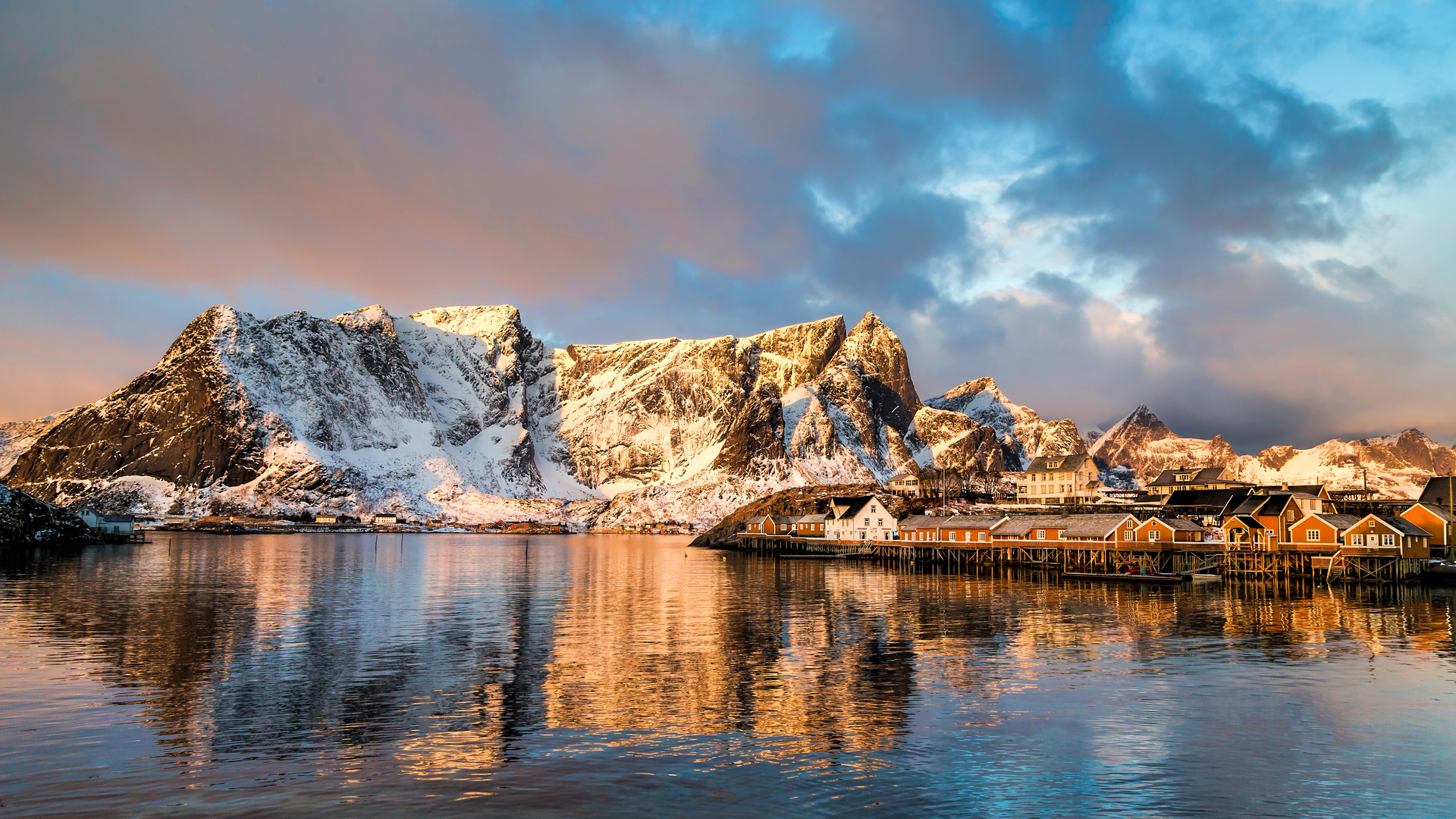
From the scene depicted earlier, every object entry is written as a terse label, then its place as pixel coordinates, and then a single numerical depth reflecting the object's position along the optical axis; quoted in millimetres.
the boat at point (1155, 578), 80250
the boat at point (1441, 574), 81250
